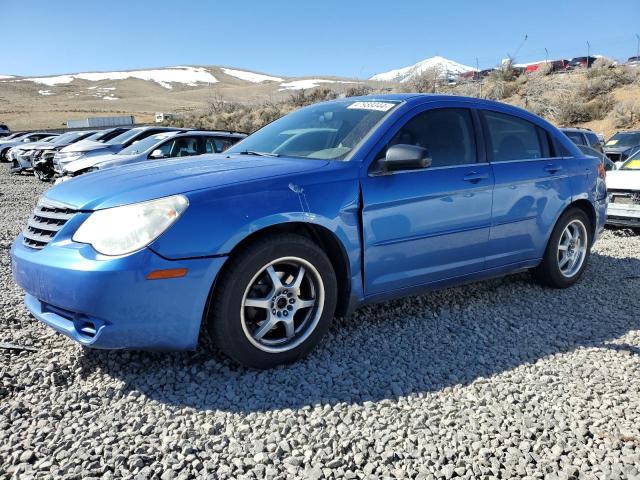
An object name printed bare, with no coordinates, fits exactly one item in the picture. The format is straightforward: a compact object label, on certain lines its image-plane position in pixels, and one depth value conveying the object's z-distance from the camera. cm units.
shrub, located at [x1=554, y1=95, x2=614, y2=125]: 2752
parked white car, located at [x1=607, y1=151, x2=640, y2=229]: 775
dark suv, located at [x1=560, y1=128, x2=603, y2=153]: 1203
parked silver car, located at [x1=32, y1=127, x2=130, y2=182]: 1653
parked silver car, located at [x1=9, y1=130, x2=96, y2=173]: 1839
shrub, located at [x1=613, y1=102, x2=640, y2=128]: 2534
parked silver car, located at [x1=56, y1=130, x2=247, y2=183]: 1094
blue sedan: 274
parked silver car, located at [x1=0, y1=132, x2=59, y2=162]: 2530
